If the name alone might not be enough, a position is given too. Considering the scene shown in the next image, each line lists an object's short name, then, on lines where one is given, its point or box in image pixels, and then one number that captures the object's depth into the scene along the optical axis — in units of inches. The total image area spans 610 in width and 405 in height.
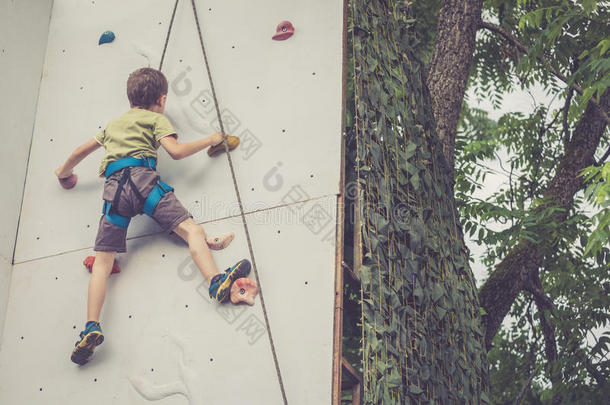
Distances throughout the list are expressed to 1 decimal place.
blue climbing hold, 247.6
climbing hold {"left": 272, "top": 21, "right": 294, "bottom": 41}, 217.9
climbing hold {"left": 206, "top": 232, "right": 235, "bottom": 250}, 197.9
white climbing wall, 183.2
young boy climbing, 196.4
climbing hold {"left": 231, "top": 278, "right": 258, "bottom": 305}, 187.9
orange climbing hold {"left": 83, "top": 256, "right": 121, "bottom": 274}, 211.0
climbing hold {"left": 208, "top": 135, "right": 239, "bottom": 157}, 207.6
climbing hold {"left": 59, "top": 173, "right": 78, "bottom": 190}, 228.1
